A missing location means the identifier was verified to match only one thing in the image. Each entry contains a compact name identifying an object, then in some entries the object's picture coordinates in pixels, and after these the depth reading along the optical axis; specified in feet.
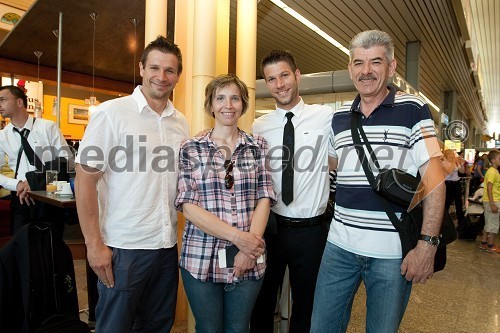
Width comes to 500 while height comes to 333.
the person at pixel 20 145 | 9.59
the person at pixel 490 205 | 19.06
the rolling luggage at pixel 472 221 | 21.24
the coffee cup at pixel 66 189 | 8.54
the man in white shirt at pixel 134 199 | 4.96
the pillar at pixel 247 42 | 9.20
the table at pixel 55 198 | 7.39
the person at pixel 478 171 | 30.07
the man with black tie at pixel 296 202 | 6.17
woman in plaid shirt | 4.91
